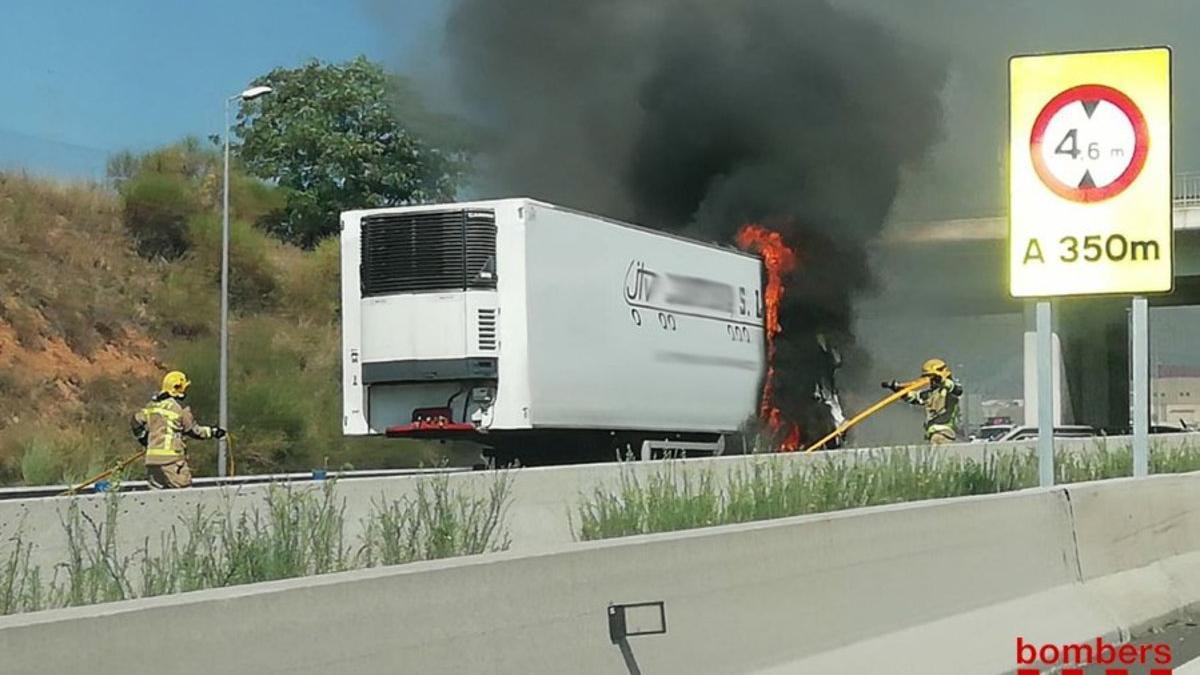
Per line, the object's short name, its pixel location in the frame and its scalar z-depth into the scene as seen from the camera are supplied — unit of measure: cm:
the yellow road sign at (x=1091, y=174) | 1163
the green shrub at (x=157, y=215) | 4000
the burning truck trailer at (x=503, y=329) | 1886
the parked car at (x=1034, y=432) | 2759
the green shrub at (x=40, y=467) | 2362
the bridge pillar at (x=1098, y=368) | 5134
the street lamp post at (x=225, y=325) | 2884
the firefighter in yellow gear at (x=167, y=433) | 1404
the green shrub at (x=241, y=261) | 3988
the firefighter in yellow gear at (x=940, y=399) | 1888
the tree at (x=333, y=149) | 5416
